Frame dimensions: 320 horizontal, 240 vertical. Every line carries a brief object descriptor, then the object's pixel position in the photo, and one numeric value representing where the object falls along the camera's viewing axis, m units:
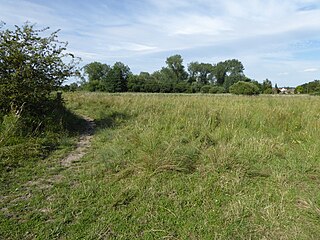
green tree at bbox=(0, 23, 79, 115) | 5.95
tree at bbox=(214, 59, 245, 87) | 88.06
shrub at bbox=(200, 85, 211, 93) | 66.57
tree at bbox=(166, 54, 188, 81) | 84.56
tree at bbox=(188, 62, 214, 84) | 89.41
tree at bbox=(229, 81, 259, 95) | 35.43
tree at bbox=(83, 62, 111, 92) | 72.94
